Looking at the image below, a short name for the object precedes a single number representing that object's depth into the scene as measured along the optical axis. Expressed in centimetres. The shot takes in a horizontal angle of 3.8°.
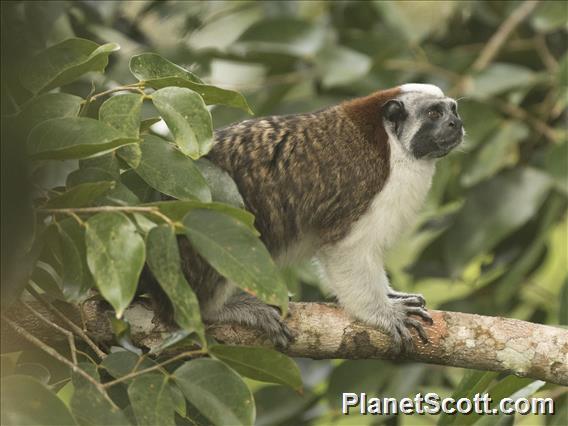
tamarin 465
